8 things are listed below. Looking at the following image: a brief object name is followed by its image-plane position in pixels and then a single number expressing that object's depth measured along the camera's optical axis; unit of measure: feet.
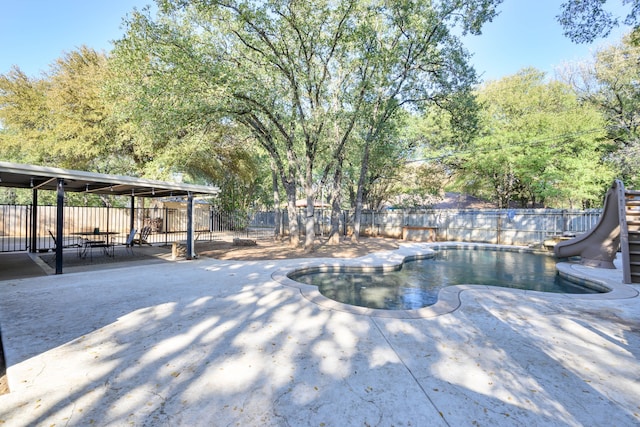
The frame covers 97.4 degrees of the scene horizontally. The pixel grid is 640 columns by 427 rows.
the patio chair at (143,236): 34.30
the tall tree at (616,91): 48.39
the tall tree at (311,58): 26.76
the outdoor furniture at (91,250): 25.66
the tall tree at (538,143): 47.50
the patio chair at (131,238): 29.94
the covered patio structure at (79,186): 19.03
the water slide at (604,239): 24.49
